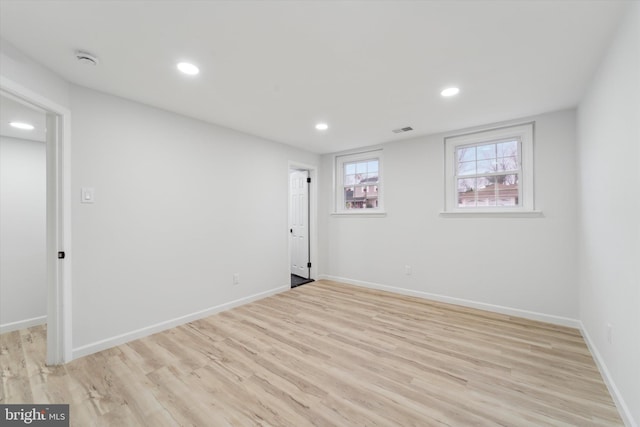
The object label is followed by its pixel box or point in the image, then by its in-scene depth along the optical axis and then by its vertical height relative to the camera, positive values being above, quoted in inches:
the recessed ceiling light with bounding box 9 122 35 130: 108.5 +36.6
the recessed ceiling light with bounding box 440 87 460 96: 98.3 +46.4
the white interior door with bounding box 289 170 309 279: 203.9 -7.5
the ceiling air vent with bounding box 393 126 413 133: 144.2 +46.7
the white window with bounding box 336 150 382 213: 182.7 +22.0
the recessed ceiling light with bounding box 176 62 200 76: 81.4 +46.0
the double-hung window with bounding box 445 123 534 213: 130.0 +22.7
